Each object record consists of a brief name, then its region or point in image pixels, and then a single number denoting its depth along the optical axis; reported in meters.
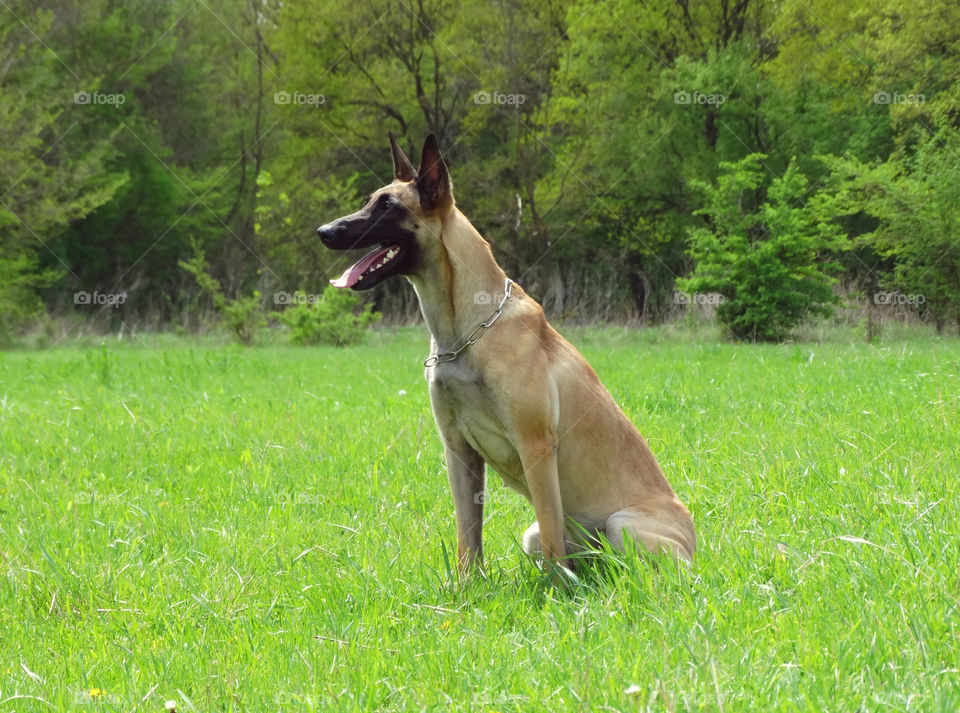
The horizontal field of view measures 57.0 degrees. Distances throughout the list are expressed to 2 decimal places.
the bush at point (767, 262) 17.12
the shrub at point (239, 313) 20.45
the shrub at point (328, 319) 20.91
